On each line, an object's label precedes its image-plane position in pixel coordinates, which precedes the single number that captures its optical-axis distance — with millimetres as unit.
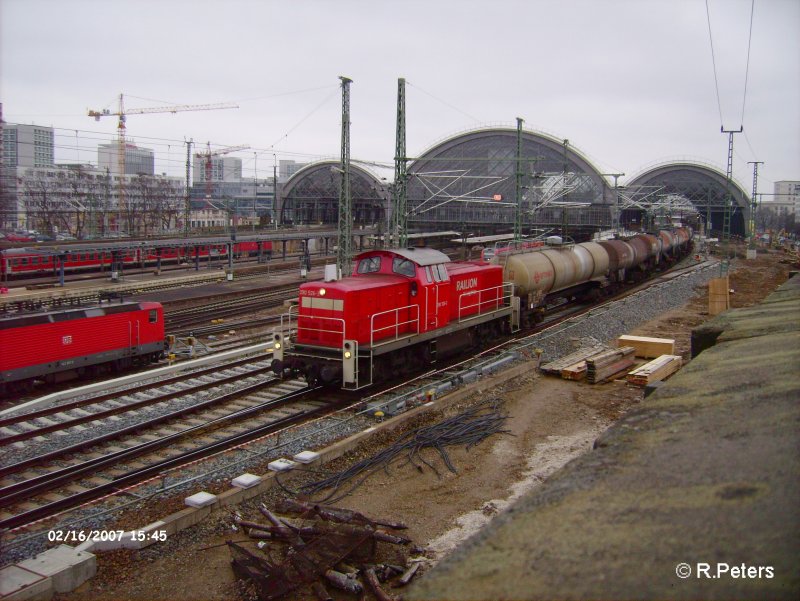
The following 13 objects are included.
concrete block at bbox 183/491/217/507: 8609
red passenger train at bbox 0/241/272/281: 35969
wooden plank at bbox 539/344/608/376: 17328
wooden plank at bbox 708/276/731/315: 27219
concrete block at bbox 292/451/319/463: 10383
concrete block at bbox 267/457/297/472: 10031
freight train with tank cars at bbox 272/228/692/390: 14086
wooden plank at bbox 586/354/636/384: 16578
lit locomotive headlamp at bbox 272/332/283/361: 14430
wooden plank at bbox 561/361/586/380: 16797
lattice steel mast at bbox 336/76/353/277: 27750
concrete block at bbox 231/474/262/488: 9328
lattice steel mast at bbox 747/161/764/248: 62381
